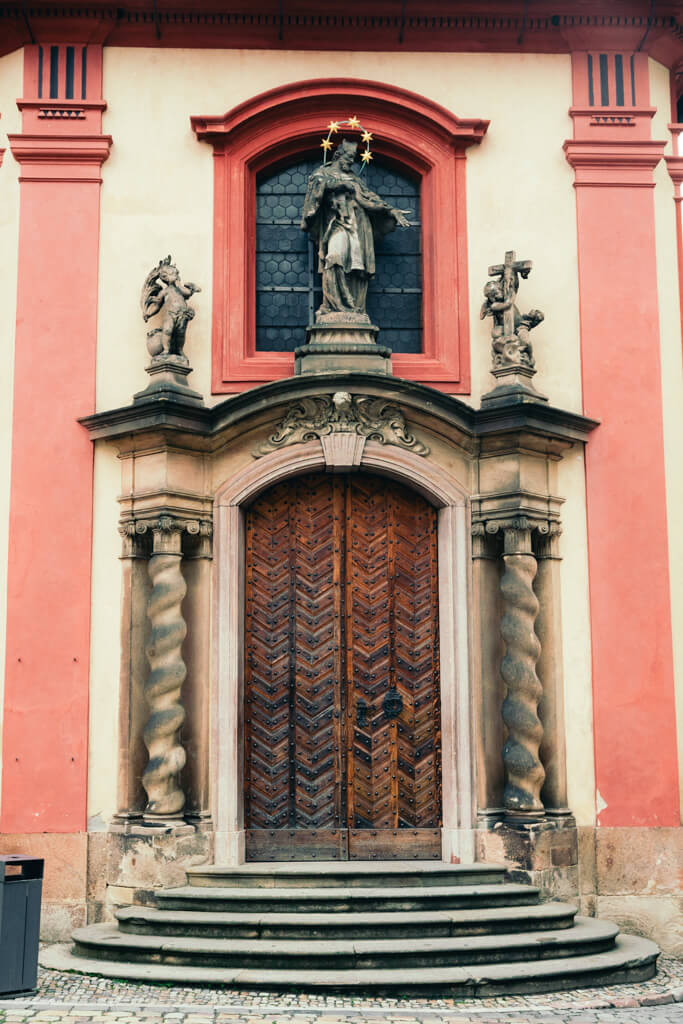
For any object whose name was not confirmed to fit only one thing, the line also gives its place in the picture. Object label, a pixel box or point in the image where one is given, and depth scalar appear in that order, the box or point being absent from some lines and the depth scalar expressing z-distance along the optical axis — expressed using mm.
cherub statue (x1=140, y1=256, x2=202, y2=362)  10375
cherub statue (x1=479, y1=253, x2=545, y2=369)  10492
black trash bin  7863
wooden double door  10305
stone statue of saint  10688
